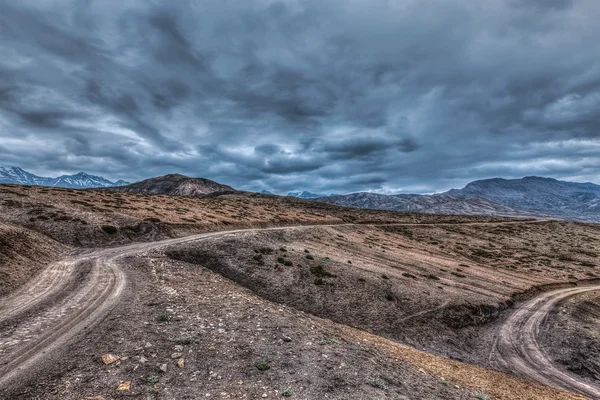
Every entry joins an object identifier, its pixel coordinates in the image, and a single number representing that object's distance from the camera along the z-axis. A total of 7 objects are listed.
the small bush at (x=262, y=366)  12.76
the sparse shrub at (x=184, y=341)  14.15
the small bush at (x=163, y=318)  16.45
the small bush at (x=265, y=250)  36.84
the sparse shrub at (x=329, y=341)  16.30
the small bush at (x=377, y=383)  12.59
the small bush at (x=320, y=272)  32.94
